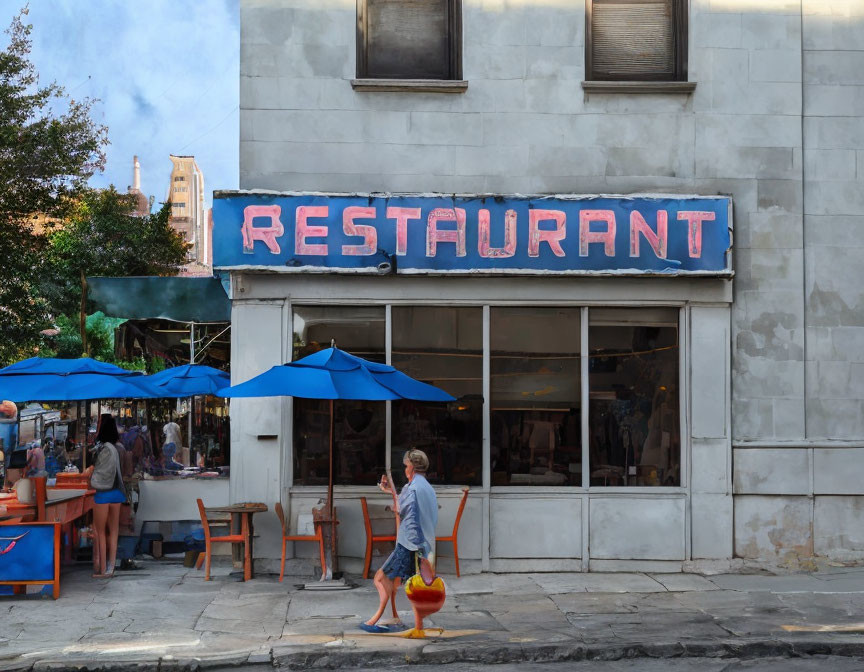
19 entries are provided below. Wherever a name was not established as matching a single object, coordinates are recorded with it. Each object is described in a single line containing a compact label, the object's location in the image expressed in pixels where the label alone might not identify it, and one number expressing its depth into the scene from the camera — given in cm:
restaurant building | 1149
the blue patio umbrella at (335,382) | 977
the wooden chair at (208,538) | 1106
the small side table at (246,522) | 1101
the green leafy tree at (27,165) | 2152
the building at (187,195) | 19000
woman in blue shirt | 847
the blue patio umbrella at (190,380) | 1558
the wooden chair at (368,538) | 1107
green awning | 1382
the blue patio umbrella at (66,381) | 1143
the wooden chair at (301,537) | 1088
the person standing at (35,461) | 1270
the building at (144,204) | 12562
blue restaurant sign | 1139
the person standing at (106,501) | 1145
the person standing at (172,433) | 2109
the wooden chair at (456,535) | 1109
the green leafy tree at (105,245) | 3806
